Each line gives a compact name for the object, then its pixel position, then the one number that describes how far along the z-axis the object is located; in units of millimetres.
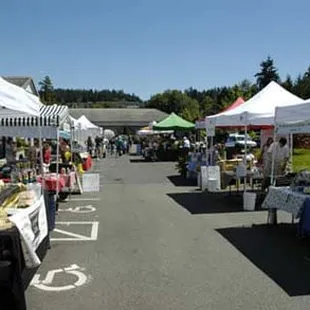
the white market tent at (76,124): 18093
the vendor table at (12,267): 3704
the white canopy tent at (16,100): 5326
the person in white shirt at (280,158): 10263
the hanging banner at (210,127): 12400
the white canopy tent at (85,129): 21422
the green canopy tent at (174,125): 24709
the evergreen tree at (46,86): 84385
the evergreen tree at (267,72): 67745
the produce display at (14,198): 4926
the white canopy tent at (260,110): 10457
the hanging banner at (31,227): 4211
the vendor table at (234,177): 11164
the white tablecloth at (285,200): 6724
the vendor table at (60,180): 9710
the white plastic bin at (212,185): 12797
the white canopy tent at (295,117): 7340
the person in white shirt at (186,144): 24641
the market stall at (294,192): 6582
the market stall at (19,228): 3741
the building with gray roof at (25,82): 35657
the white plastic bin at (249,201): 9431
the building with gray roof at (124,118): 63961
